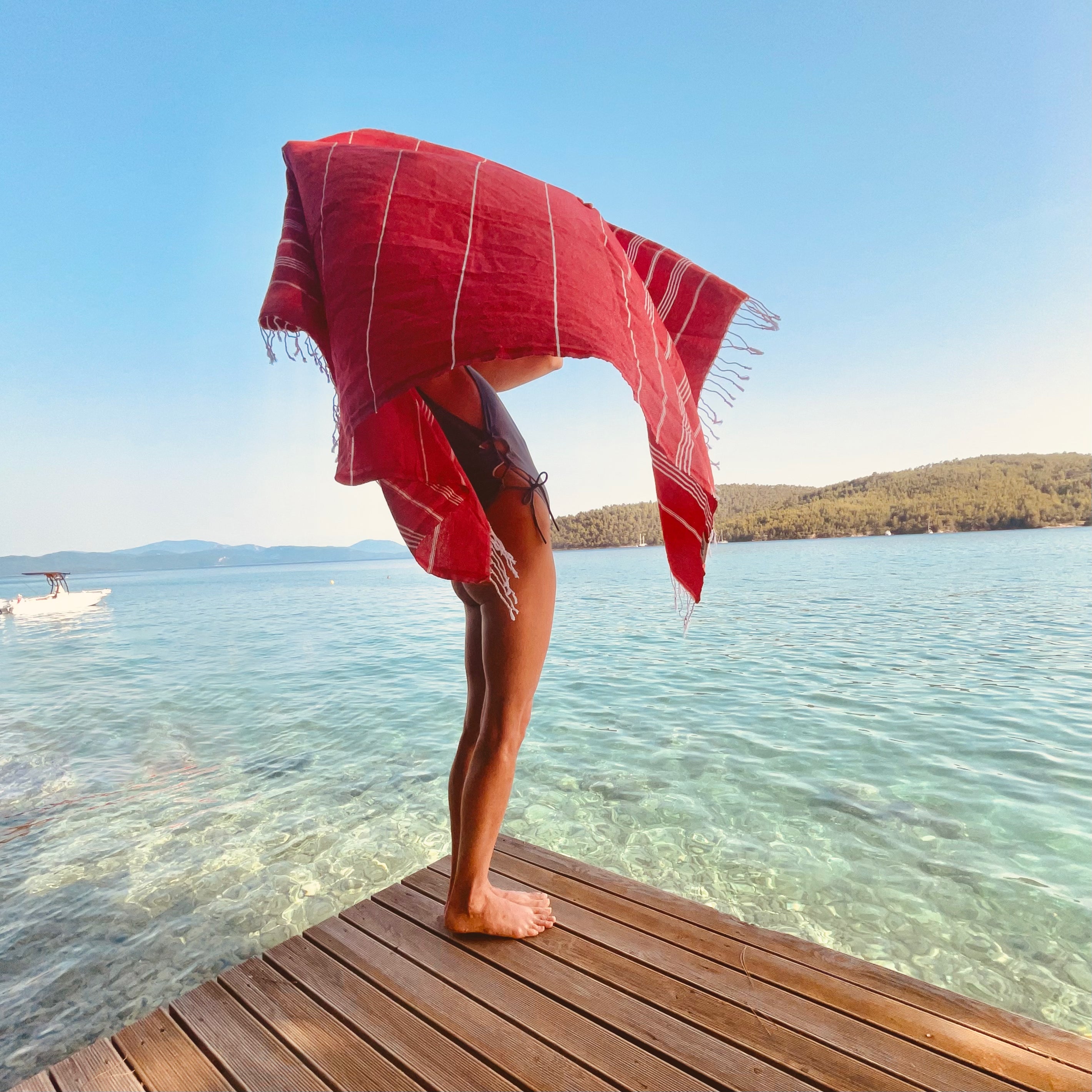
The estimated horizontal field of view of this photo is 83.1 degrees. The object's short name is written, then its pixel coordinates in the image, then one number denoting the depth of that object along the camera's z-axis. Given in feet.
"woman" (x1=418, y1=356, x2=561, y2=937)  4.16
